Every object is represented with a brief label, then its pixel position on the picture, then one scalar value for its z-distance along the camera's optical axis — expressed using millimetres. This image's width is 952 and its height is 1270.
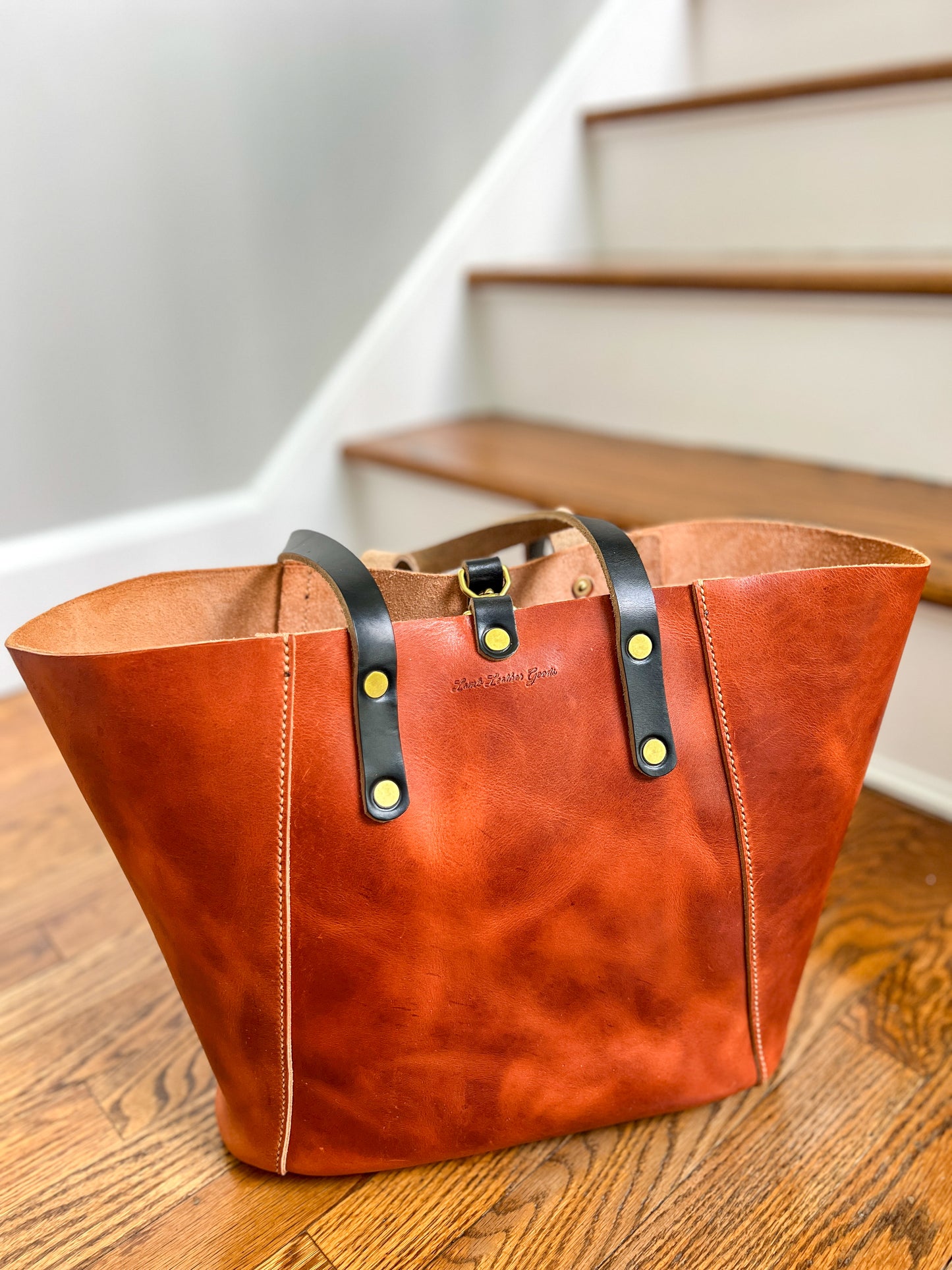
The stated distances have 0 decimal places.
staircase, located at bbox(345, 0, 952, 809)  987
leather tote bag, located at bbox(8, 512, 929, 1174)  500
